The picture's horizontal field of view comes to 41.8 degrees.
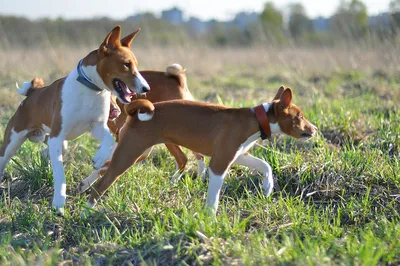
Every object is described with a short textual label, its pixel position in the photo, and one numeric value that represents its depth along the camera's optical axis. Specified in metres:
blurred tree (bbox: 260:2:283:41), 32.45
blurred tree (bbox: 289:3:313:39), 24.52
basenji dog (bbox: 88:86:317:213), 4.06
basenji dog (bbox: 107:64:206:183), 5.19
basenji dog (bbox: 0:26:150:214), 4.25
